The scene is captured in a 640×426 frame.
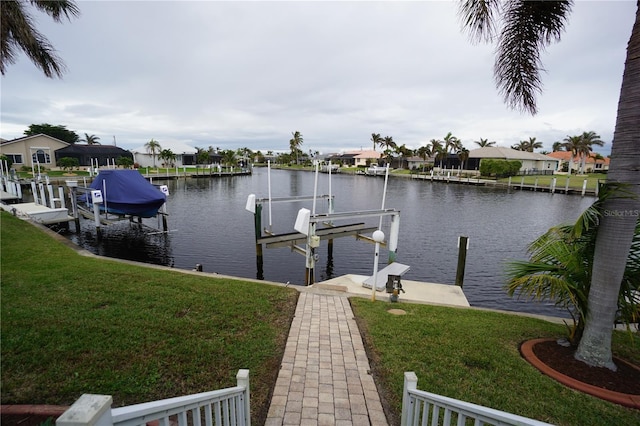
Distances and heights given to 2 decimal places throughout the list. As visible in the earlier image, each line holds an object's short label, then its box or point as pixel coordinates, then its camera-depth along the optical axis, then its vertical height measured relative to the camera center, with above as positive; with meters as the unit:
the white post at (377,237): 7.74 -1.80
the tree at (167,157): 63.29 +0.90
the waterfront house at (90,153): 49.25 +1.13
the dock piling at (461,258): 11.70 -3.43
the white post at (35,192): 22.09 -2.30
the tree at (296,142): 109.69 +7.48
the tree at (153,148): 63.87 +2.73
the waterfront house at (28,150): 43.91 +1.36
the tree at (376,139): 101.19 +8.25
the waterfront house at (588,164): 68.59 +0.87
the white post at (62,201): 20.32 -2.69
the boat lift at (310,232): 11.66 -3.16
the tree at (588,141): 58.25 +4.90
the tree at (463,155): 61.62 +2.09
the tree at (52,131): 61.78 +5.79
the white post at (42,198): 20.83 -2.59
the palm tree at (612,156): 4.22 +0.16
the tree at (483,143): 76.44 +5.59
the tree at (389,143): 95.97 +6.65
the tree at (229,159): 79.94 +0.85
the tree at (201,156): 75.42 +1.41
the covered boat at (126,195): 17.25 -1.88
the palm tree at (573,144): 59.25 +4.42
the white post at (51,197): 19.98 -2.41
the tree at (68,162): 45.59 -0.33
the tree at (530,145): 89.62 +6.21
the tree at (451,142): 69.06 +5.17
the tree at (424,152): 78.62 +3.30
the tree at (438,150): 67.50 +3.51
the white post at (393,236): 13.16 -3.01
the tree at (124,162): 52.34 -0.22
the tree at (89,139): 75.79 +5.14
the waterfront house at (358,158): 99.12 +2.05
